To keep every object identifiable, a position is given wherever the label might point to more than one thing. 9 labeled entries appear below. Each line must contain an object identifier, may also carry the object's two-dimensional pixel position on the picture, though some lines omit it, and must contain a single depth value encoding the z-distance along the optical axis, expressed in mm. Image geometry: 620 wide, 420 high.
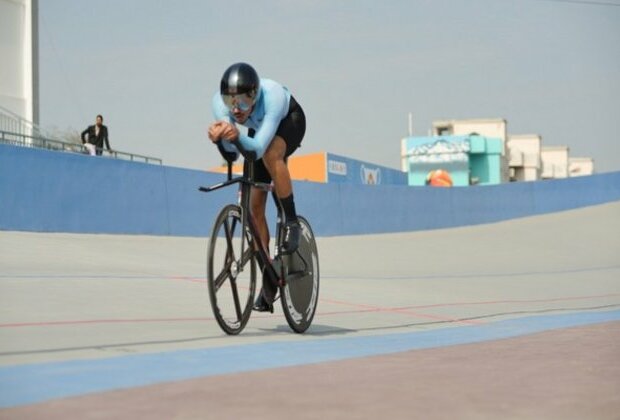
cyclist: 5316
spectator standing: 18319
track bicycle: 5344
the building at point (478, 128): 93000
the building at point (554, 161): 114000
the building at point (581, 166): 128000
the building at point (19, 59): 25750
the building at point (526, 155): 100625
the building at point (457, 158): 85625
